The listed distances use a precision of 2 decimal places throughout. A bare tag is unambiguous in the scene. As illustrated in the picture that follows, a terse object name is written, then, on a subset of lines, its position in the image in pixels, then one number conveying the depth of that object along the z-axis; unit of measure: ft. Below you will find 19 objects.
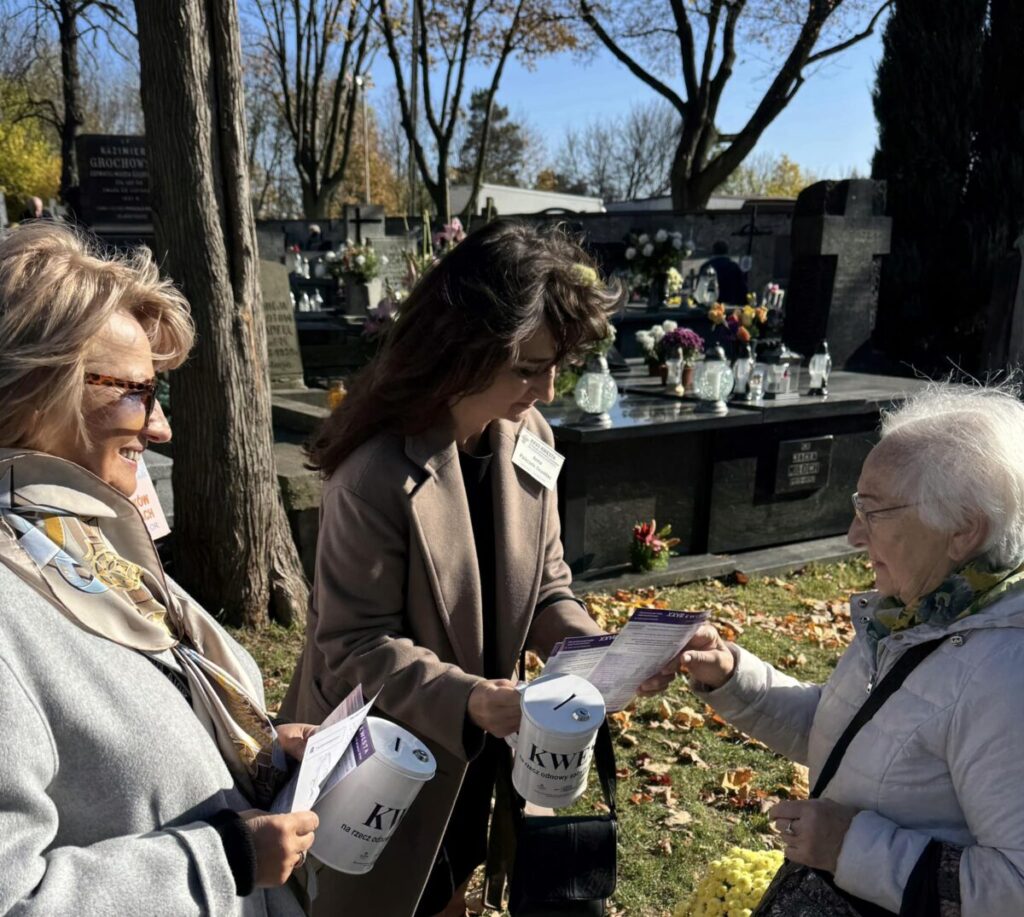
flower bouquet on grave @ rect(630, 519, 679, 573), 19.22
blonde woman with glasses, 3.78
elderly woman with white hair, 4.61
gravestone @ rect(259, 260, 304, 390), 33.58
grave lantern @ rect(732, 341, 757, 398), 22.07
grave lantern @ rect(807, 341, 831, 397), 22.93
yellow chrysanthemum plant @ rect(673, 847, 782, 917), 6.67
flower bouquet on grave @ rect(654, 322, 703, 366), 23.32
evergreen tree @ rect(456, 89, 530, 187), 169.99
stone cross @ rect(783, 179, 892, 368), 29.99
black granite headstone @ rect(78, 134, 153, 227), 46.47
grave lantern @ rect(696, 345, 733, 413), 20.52
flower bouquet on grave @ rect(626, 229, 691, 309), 45.50
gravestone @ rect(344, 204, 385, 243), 67.62
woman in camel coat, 6.54
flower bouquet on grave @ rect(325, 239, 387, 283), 47.96
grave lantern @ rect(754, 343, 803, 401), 21.93
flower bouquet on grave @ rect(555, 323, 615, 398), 20.72
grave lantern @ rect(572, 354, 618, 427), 18.88
